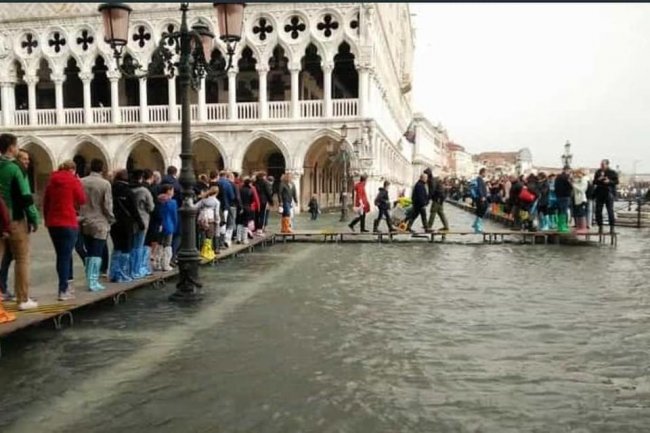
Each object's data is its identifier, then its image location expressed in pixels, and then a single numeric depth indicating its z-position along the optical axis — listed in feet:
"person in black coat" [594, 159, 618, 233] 55.06
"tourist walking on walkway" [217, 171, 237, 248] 45.60
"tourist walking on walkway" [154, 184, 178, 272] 34.76
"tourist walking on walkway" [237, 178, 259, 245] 50.38
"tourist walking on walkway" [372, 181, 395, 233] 59.21
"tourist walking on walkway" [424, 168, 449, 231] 57.11
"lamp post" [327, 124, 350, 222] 85.85
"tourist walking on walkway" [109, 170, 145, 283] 30.53
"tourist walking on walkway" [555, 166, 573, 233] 54.13
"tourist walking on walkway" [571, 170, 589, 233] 56.70
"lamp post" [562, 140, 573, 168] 115.19
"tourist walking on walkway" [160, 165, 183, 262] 36.50
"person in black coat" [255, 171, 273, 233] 55.52
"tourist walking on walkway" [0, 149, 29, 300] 26.75
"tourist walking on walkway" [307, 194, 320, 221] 90.47
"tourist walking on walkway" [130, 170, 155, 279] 31.42
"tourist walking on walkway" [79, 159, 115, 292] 28.40
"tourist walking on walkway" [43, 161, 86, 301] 25.89
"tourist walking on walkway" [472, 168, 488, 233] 58.70
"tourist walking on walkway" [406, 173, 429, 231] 55.42
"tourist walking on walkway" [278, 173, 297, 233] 58.18
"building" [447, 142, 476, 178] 593.01
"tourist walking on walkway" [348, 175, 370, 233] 61.00
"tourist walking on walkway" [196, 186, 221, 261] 39.83
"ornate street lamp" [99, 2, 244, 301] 29.25
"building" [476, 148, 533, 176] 608.35
